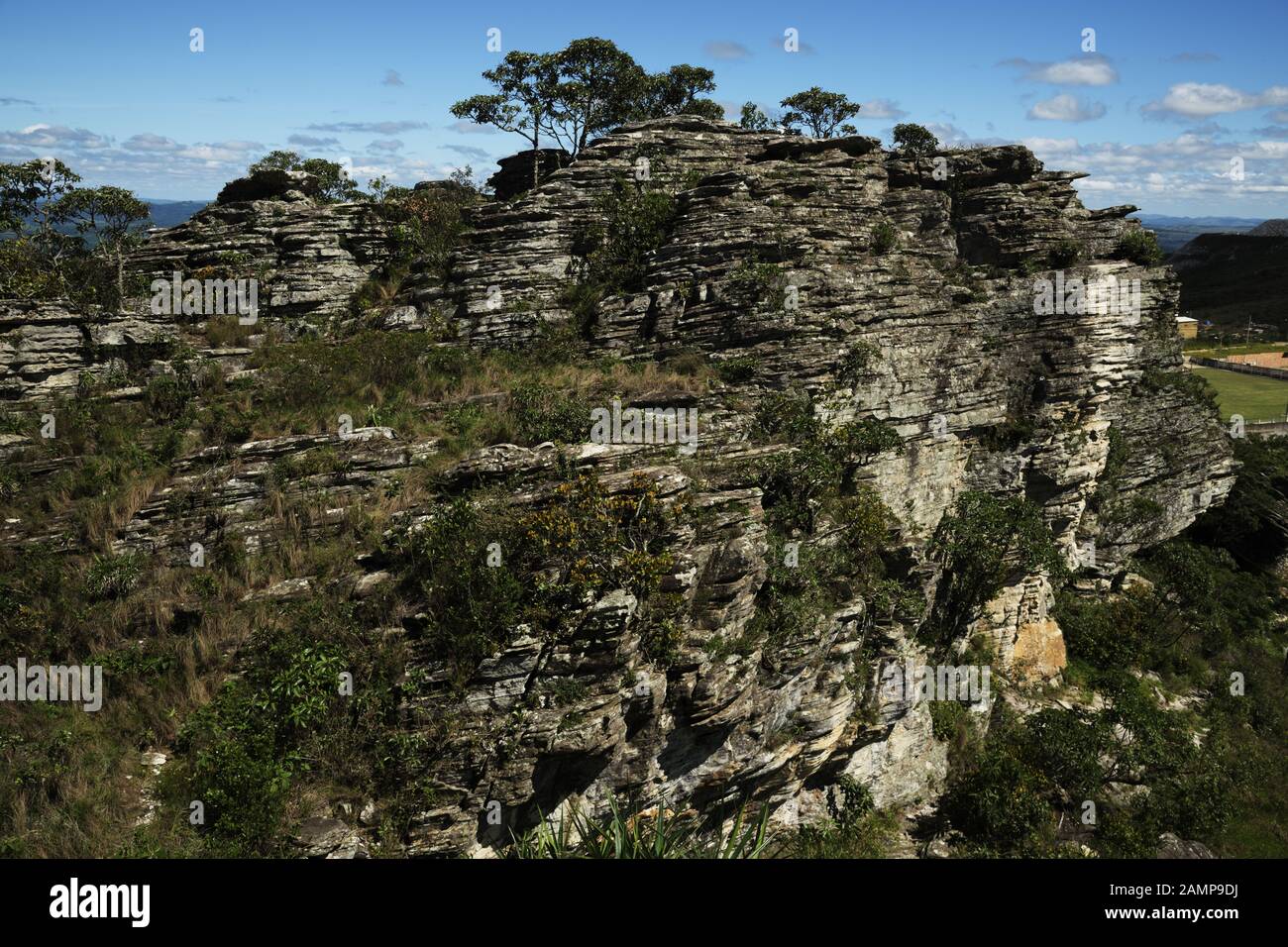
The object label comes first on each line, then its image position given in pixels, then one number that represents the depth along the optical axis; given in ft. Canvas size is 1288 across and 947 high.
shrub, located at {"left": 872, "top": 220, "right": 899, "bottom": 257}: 90.53
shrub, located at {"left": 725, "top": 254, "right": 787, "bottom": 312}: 79.71
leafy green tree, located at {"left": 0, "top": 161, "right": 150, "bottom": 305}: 98.58
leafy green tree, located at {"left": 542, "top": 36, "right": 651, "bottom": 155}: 123.03
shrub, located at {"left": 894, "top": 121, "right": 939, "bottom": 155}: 148.05
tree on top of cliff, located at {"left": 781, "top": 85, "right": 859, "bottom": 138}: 150.71
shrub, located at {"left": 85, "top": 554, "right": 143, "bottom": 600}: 49.85
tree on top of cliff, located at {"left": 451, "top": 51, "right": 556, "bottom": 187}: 122.93
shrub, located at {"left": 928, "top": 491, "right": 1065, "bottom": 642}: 83.10
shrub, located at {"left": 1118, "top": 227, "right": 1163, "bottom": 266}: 104.94
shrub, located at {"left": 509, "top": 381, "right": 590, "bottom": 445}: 63.10
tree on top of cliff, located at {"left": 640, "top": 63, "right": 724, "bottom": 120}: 138.41
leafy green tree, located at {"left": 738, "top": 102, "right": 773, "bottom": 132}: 147.41
